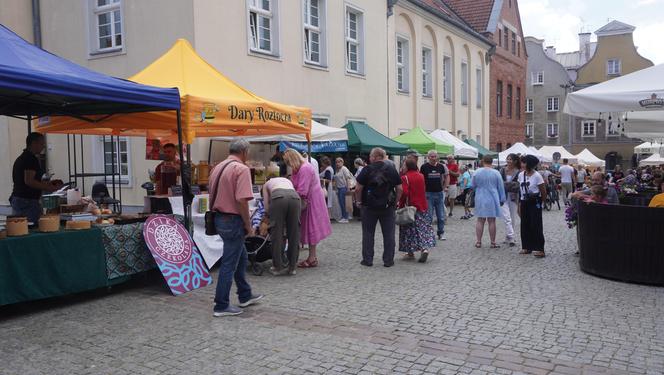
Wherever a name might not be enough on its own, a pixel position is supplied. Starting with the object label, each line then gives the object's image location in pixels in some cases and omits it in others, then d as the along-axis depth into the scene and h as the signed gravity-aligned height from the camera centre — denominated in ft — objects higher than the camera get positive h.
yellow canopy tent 24.75 +2.82
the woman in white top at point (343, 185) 46.24 -1.63
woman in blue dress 31.58 -1.89
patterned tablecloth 20.99 -3.21
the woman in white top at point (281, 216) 23.95 -2.17
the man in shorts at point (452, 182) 50.83 -1.71
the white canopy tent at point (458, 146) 62.69 +2.04
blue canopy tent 17.62 +2.99
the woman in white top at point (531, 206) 28.84 -2.30
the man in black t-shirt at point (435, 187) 36.55 -1.54
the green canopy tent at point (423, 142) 56.29 +2.26
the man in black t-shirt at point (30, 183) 22.89 -0.51
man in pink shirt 17.85 -1.42
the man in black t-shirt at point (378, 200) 26.13 -1.66
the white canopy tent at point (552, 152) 97.07 +1.67
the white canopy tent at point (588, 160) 113.29 +0.28
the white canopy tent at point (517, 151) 78.10 +1.66
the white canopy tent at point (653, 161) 106.68 -0.12
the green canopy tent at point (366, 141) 47.47 +2.17
